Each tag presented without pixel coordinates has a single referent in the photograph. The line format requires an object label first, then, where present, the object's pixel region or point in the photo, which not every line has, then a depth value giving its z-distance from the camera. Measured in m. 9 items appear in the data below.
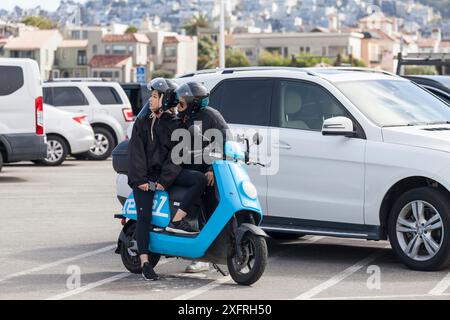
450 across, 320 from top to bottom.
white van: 20.34
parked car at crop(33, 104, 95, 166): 25.06
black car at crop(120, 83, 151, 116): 30.94
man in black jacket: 9.98
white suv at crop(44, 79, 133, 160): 27.52
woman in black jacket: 10.02
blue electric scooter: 9.66
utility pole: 48.56
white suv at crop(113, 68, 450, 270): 10.56
